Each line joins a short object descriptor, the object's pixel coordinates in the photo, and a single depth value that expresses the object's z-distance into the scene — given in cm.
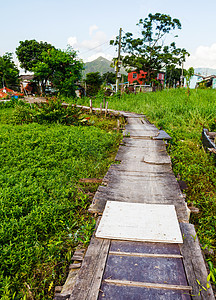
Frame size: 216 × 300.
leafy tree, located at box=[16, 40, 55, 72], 3453
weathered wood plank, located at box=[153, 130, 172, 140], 670
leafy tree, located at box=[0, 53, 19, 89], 3555
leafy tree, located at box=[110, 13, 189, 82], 2977
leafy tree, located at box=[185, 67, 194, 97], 1134
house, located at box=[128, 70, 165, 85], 4308
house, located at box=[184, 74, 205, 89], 4041
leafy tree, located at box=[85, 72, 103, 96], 4001
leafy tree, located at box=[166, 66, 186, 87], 5399
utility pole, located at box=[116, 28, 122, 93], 2256
